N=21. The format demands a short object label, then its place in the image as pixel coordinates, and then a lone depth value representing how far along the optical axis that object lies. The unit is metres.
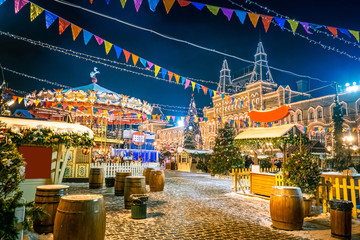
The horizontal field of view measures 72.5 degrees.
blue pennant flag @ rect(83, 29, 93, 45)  8.18
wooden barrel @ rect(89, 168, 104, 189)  10.62
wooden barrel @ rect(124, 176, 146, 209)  6.83
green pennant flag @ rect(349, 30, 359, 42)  7.39
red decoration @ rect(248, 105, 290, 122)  9.87
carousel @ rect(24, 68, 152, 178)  13.16
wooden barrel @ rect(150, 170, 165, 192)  9.92
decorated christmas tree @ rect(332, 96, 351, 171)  23.59
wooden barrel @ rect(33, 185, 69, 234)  4.60
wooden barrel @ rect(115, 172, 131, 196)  8.80
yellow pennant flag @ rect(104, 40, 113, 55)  9.00
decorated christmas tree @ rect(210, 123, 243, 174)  18.67
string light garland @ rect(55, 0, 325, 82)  6.80
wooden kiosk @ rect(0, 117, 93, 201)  6.49
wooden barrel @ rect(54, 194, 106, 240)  3.43
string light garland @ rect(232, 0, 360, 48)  8.38
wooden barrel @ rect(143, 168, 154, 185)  11.60
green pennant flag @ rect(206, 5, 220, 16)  6.78
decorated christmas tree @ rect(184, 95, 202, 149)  30.95
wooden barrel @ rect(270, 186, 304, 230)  5.04
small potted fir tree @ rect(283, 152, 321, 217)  6.64
